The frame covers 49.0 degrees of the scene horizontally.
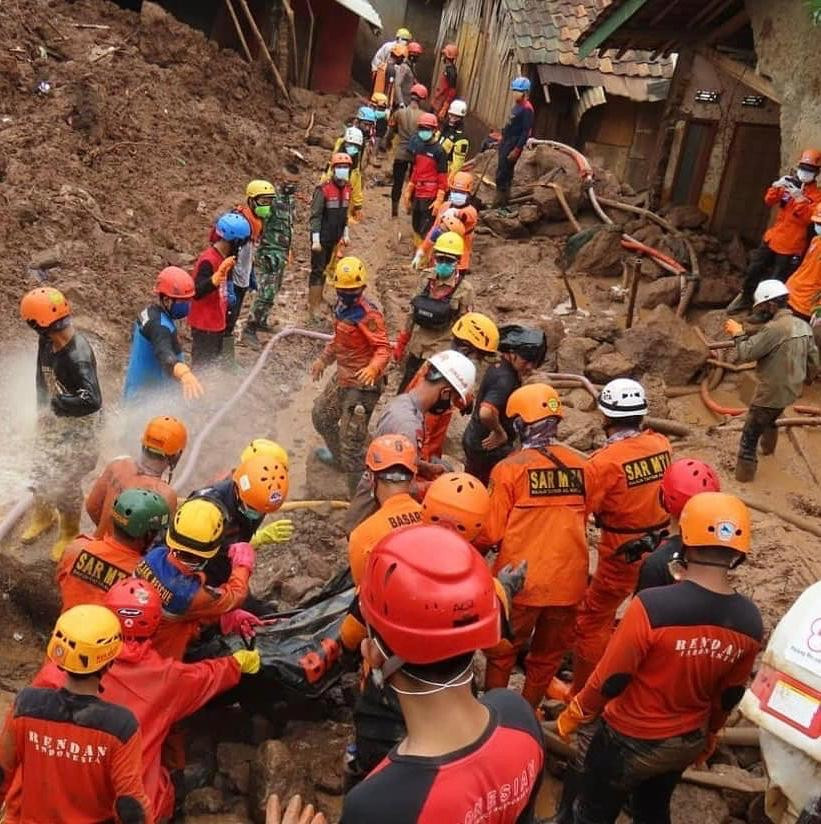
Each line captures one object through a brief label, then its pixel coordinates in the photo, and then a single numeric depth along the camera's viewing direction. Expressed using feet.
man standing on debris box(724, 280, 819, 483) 22.79
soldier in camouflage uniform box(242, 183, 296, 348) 32.04
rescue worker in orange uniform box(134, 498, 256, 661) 12.73
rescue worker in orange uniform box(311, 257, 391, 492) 22.24
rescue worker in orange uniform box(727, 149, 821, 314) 29.60
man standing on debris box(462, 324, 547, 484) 19.52
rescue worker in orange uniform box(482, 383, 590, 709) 14.74
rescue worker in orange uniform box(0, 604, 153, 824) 10.33
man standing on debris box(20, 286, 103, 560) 18.56
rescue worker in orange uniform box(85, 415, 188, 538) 15.70
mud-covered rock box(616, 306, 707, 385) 30.22
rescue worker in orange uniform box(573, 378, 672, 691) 15.70
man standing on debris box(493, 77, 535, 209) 41.98
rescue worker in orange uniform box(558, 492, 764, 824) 11.40
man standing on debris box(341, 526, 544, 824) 7.04
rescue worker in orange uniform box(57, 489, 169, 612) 13.44
